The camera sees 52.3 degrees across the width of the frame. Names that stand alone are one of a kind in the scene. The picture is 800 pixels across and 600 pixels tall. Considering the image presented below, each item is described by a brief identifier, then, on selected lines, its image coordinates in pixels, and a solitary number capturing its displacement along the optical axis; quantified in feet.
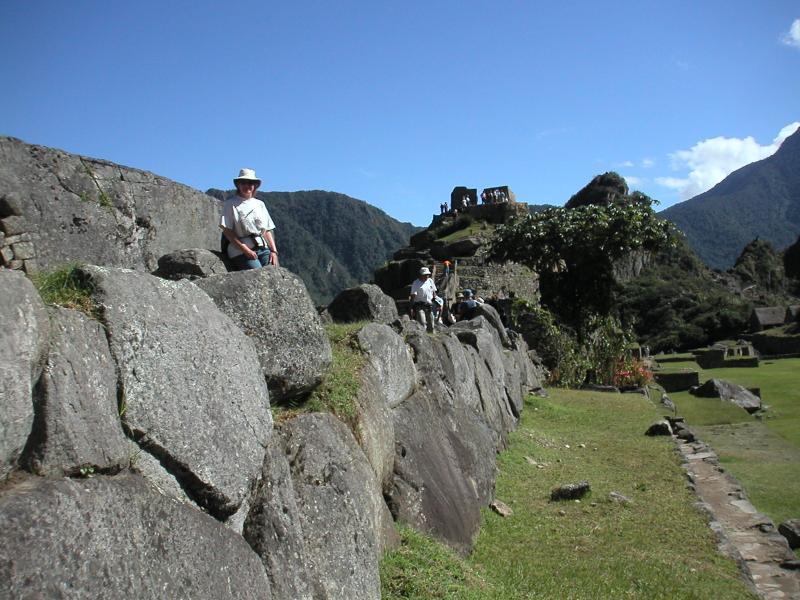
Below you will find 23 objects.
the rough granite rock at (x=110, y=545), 7.42
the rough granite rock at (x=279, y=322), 14.82
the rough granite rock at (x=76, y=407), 8.54
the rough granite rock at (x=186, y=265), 16.52
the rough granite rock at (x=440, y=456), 20.12
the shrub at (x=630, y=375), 74.08
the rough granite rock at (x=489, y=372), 36.32
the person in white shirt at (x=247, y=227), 20.43
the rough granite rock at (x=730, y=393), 63.67
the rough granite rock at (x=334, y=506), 13.39
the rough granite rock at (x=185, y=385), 10.32
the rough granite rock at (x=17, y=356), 7.91
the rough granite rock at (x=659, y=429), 44.47
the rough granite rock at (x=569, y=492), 29.84
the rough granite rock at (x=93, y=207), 14.65
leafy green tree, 91.56
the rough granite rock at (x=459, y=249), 116.78
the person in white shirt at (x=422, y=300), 46.80
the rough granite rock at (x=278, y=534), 11.89
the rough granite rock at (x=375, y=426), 17.97
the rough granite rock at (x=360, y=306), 29.19
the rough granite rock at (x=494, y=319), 57.62
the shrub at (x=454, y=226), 155.94
